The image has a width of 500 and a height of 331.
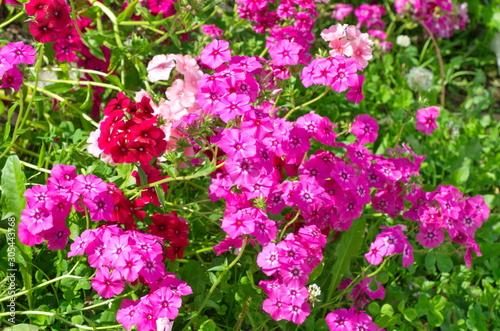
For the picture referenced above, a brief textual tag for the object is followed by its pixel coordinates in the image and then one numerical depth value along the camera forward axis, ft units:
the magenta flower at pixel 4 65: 6.86
